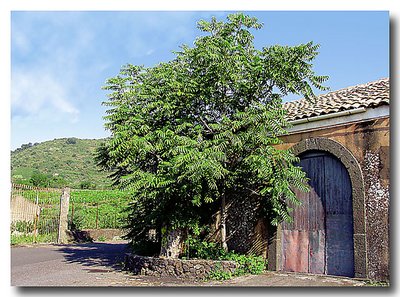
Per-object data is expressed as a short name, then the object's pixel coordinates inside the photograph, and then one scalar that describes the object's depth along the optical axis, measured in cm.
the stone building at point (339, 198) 792
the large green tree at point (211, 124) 826
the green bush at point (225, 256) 919
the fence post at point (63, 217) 1730
